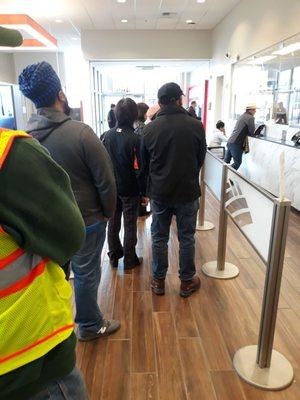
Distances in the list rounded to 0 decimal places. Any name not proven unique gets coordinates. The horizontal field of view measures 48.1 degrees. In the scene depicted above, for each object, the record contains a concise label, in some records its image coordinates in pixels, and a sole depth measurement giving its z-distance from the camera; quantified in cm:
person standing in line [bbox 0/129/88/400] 67
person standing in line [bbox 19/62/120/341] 150
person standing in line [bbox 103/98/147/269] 262
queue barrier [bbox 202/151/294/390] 158
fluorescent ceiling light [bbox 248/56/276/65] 566
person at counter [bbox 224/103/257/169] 581
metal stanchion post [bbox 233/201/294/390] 155
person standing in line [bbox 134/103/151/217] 382
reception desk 430
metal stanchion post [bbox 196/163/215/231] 359
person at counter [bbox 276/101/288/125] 511
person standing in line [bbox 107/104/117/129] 414
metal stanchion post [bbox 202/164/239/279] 260
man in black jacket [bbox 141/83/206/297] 218
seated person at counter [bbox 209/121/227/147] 678
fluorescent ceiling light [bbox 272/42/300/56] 466
